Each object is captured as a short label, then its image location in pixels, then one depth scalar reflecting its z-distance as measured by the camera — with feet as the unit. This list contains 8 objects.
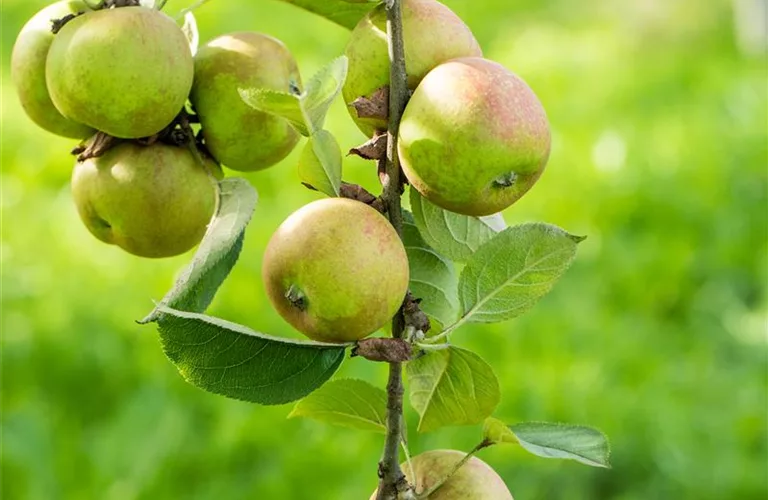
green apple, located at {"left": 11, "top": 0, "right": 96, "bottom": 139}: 4.96
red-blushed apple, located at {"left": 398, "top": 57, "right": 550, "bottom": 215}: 4.62
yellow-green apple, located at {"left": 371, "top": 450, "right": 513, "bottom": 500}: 4.77
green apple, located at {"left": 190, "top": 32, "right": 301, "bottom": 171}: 4.95
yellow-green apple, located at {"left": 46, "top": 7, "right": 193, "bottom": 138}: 4.82
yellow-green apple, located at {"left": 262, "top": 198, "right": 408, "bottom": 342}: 4.57
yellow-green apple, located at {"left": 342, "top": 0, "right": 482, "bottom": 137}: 4.72
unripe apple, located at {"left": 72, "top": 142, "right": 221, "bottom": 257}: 4.94
